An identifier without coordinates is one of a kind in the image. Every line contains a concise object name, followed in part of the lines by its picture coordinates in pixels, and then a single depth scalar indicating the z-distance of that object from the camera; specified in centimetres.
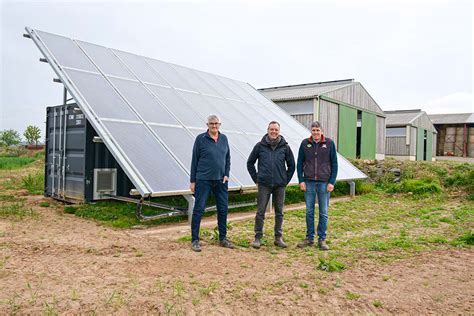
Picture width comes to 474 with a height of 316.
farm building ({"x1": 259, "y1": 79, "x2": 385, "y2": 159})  1967
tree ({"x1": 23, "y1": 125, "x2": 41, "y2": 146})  5856
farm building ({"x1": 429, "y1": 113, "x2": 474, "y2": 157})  3916
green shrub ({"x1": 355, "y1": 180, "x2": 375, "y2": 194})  1269
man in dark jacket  573
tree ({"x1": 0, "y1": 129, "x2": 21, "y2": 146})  5992
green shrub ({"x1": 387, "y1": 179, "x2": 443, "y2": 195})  1213
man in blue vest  579
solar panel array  680
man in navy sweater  549
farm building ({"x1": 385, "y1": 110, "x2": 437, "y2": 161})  2959
